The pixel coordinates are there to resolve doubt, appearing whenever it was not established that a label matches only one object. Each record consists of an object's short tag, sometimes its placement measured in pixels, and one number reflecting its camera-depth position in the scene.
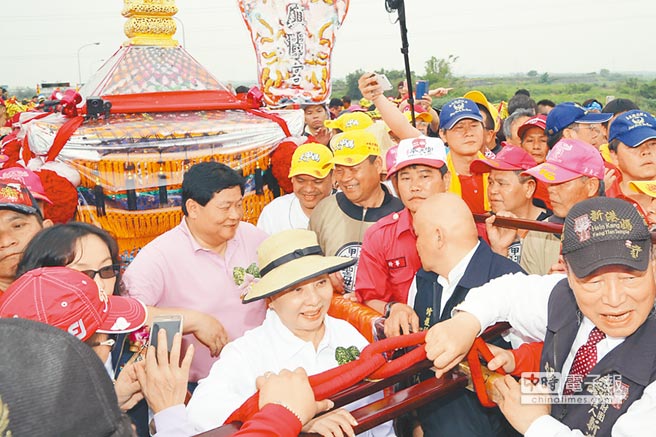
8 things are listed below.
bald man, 2.03
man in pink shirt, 2.58
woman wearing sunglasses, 1.95
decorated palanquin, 3.14
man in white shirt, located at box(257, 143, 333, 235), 3.51
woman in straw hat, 1.82
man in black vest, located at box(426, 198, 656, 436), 1.37
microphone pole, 3.68
